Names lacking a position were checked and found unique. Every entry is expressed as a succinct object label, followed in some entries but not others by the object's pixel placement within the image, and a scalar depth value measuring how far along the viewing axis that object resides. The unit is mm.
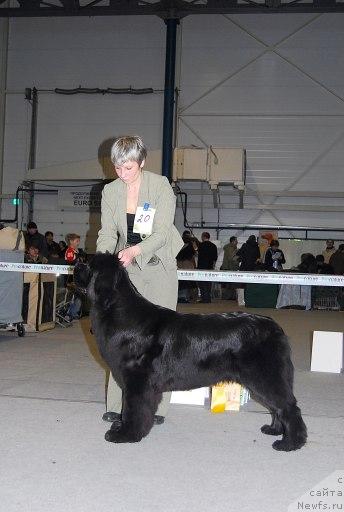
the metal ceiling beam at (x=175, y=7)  15062
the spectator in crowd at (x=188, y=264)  13008
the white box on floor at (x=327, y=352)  5434
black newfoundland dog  2891
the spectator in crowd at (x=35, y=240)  10078
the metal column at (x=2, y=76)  16641
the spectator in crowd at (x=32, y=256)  7848
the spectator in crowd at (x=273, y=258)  13633
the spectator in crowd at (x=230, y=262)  14491
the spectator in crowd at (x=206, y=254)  13915
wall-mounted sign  16609
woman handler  3174
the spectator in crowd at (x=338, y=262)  13834
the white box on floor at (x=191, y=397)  3824
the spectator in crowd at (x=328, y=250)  14883
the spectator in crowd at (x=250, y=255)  13906
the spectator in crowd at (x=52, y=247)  12746
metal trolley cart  6555
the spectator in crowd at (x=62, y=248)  12625
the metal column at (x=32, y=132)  16611
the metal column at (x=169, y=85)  15359
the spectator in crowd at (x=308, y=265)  13898
